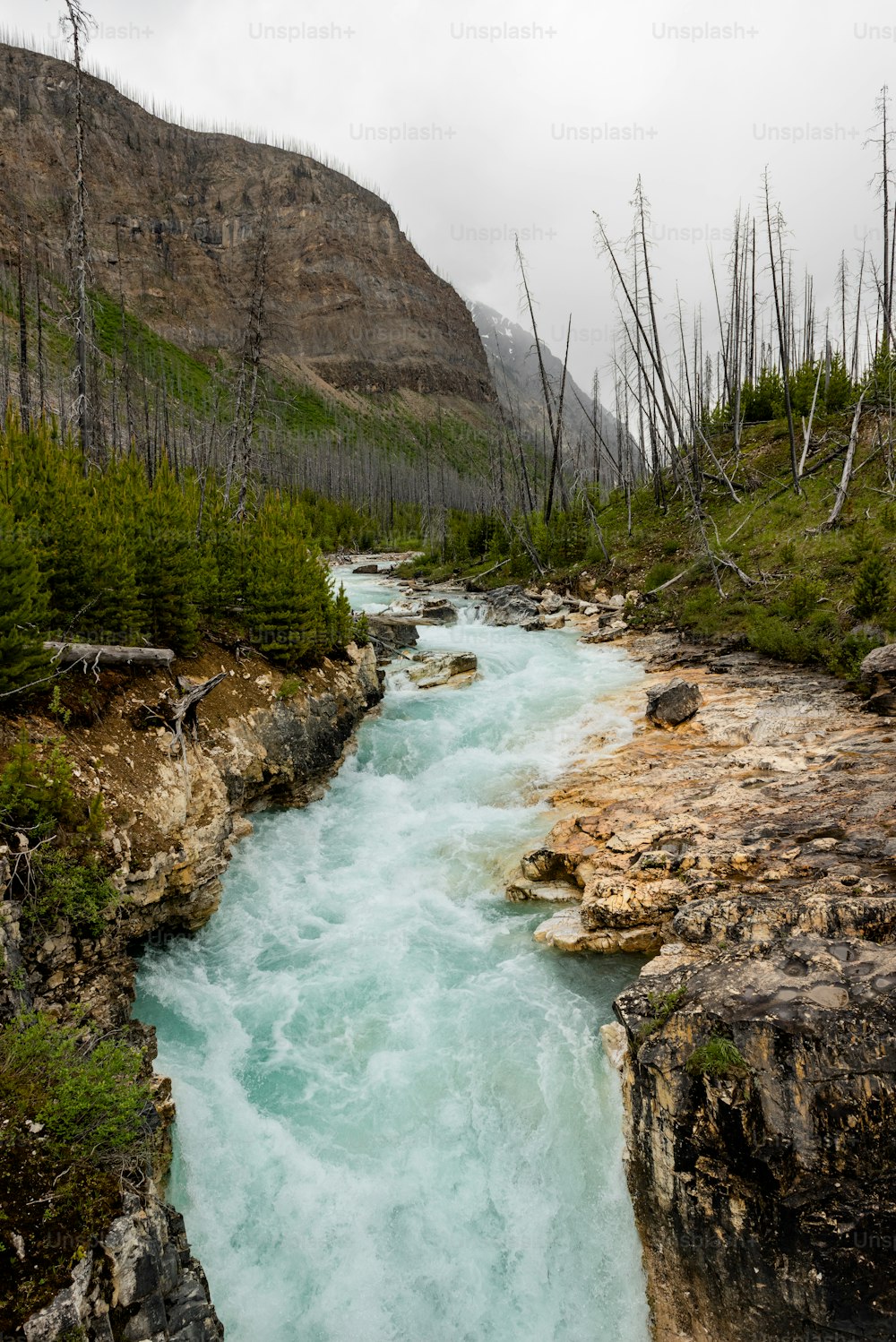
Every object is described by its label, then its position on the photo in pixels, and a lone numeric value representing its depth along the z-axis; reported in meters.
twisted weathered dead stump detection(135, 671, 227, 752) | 8.84
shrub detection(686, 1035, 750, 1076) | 4.88
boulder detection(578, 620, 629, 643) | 22.41
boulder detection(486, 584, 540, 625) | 26.47
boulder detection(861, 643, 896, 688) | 11.71
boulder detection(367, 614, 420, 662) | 20.17
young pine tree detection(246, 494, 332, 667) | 12.31
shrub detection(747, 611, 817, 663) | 15.48
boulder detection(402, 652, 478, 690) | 18.03
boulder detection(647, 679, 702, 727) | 13.38
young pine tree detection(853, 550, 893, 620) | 14.20
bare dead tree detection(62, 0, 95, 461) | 12.19
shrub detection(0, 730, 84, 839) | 5.96
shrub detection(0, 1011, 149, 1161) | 4.25
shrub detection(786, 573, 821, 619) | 16.77
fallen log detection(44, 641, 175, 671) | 7.91
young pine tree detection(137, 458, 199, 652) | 9.59
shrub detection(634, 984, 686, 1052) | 5.39
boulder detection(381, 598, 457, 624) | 26.38
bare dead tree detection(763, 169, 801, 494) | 22.77
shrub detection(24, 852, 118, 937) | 5.99
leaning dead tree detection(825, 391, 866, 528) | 19.80
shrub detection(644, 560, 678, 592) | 24.22
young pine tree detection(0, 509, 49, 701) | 6.62
